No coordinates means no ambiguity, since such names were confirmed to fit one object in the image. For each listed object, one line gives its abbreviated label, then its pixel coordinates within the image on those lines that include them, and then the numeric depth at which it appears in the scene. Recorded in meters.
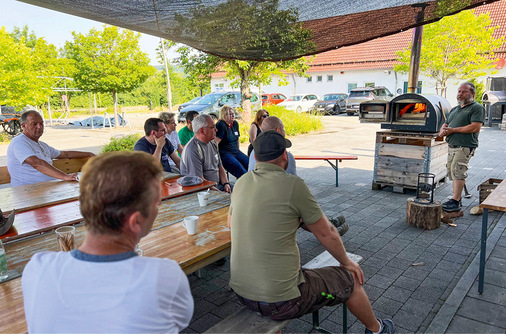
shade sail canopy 2.99
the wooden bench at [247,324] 1.95
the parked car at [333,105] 23.92
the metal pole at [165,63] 14.56
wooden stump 4.58
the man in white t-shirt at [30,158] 4.00
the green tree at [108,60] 17.00
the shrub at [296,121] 14.19
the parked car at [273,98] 23.36
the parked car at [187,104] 18.83
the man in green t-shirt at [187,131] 6.09
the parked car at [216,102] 16.19
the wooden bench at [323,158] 6.64
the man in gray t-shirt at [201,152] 4.25
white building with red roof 22.70
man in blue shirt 4.25
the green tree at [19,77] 13.23
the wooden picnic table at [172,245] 1.86
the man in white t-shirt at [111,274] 1.03
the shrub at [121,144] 9.28
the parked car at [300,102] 22.62
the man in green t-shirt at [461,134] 4.95
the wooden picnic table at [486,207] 2.85
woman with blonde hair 5.95
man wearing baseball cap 1.96
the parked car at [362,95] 21.47
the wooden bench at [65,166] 4.49
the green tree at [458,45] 16.83
